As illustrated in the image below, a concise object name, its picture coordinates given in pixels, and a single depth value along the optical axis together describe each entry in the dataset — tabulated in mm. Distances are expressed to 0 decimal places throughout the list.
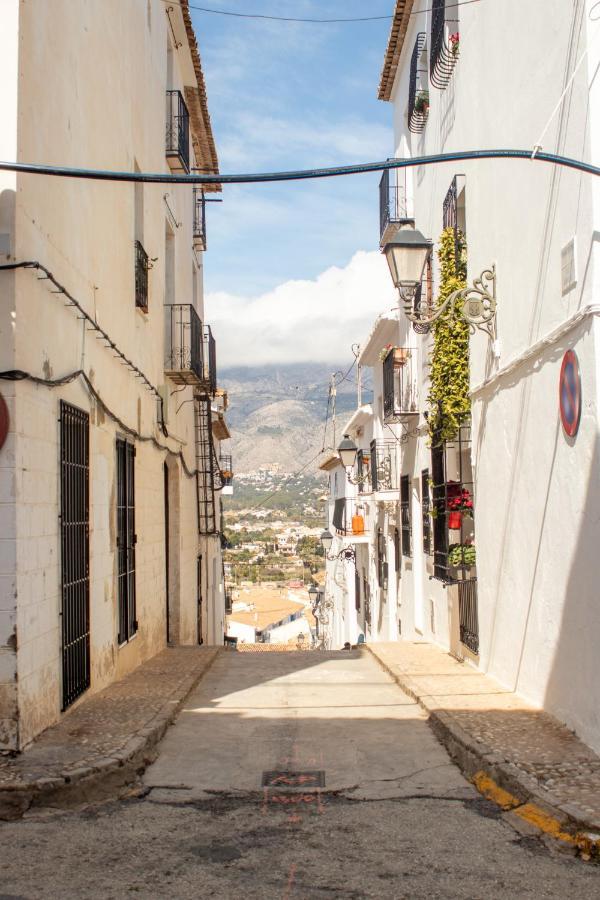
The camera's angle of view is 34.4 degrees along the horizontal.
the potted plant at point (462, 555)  12203
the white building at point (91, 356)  6957
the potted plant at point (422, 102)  15062
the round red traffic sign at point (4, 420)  6781
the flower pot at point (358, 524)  24797
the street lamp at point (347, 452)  21938
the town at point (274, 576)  62344
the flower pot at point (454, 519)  12811
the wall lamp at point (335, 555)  28734
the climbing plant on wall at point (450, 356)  12031
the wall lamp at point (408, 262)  8227
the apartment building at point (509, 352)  7082
